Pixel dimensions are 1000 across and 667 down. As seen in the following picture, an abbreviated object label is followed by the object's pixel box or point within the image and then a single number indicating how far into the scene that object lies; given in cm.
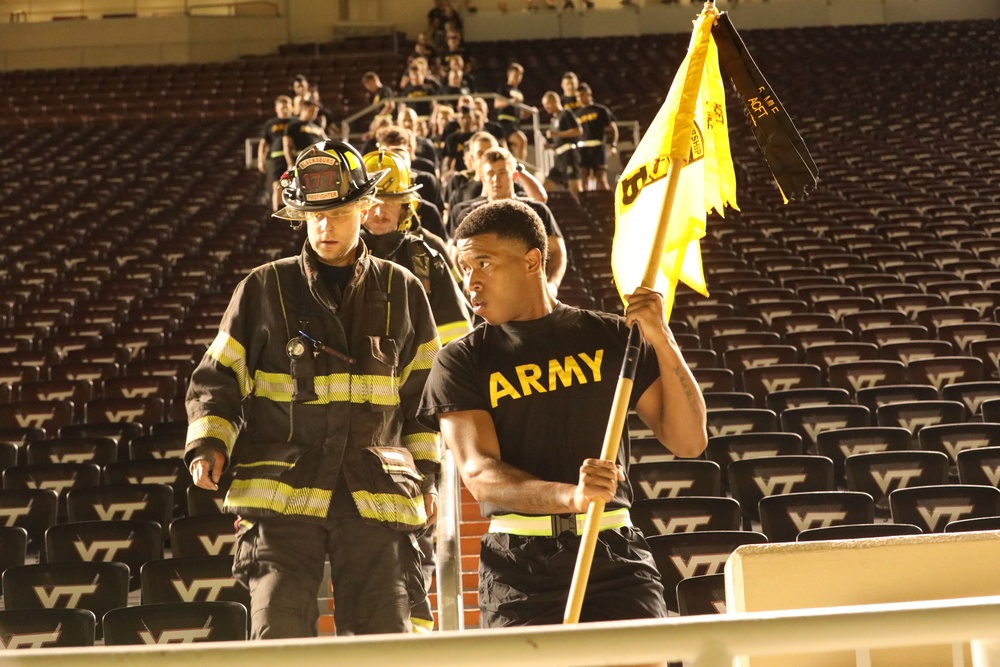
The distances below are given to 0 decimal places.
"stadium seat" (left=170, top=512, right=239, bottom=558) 541
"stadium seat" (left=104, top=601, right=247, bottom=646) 421
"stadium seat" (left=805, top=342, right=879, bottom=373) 858
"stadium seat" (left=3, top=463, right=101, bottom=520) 647
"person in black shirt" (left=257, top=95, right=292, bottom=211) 1350
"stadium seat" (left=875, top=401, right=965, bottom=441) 714
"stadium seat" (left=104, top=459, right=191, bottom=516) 654
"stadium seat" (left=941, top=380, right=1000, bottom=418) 761
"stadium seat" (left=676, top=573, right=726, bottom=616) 432
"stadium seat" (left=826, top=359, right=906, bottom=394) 811
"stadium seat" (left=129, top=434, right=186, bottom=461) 706
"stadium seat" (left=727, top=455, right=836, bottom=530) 592
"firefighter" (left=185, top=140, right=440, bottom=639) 335
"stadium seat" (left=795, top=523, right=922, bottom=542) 474
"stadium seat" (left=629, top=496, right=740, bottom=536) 529
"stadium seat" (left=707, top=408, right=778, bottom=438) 702
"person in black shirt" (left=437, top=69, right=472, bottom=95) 1706
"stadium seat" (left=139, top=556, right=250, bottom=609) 480
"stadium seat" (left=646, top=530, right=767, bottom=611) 482
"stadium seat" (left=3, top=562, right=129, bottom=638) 480
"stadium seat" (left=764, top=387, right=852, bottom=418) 751
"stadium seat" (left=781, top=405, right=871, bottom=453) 705
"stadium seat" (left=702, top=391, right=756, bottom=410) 747
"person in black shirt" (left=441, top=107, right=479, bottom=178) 1205
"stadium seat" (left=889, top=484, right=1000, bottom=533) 539
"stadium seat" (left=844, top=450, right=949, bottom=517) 599
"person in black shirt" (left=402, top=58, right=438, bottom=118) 1712
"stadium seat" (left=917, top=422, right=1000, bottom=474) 657
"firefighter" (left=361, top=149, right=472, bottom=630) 479
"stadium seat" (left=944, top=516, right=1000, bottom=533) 492
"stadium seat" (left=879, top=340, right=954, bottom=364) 866
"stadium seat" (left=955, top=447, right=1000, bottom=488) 601
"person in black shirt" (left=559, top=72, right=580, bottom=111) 1564
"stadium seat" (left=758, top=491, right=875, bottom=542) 533
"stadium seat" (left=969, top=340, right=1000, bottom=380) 859
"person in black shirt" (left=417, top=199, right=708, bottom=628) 279
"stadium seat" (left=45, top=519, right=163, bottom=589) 546
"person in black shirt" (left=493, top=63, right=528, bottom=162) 1333
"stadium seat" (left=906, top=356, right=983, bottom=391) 815
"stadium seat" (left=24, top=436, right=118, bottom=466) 700
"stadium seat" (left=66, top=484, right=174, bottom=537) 600
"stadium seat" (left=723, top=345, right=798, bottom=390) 854
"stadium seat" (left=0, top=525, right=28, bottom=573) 539
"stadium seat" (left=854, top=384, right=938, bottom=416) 755
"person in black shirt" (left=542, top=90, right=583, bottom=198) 1562
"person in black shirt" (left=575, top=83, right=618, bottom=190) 1559
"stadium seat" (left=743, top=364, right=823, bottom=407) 805
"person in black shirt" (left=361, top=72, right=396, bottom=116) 1666
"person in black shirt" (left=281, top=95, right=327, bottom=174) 1269
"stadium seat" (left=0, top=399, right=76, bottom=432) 818
